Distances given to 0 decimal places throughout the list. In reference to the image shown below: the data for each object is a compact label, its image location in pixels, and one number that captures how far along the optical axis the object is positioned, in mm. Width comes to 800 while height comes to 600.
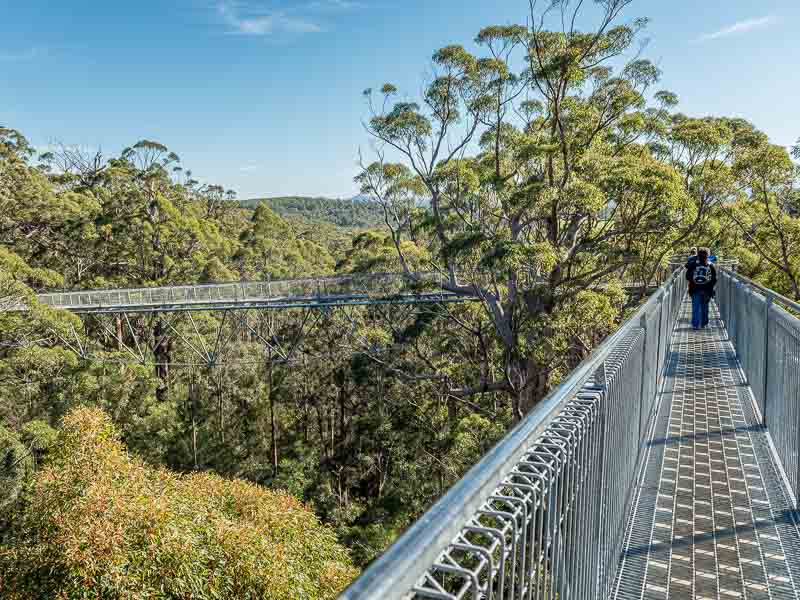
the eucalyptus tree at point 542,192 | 13195
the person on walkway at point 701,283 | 8375
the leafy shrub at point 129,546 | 6902
